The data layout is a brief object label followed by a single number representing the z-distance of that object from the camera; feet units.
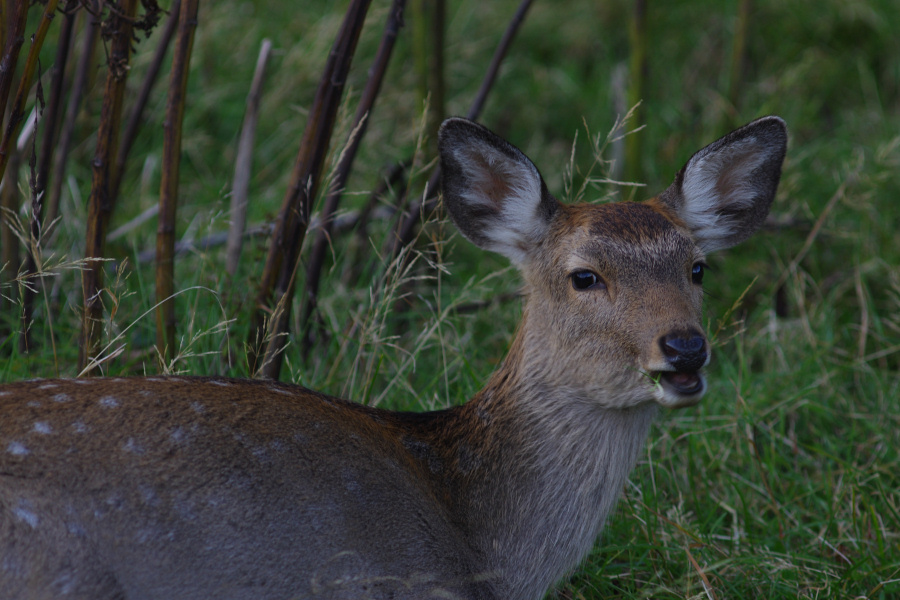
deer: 17.16
